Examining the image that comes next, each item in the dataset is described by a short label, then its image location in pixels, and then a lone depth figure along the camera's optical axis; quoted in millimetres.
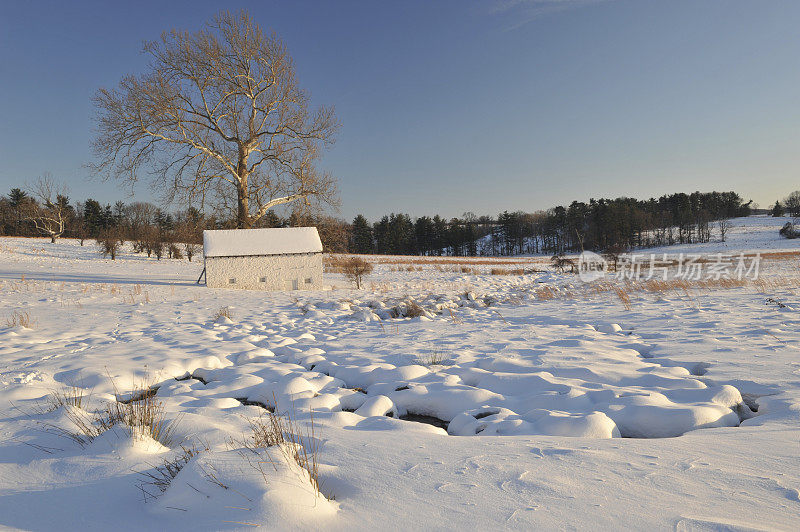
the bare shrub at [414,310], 9406
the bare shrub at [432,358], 4895
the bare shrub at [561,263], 25031
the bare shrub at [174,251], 35400
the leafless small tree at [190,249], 34062
